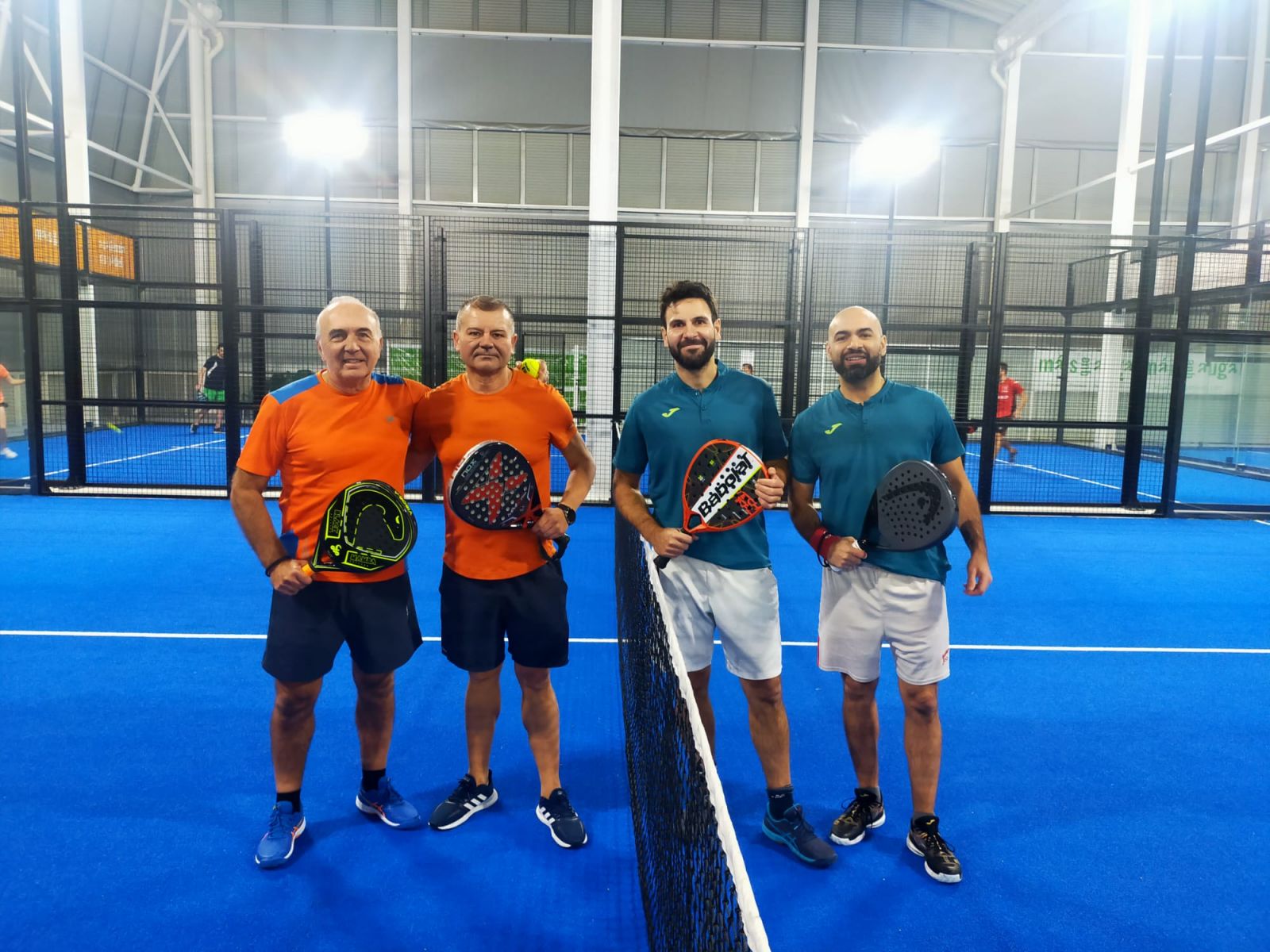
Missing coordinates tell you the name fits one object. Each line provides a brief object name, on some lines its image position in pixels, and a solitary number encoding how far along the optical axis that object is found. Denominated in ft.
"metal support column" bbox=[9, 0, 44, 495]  29.30
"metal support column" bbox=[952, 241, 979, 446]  30.99
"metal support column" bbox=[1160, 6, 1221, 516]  30.68
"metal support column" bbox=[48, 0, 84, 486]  29.43
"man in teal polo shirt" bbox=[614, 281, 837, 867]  9.52
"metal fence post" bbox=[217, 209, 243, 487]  29.32
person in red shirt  44.14
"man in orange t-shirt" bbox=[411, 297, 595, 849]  9.48
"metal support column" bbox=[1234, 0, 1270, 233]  54.49
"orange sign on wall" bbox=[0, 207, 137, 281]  38.63
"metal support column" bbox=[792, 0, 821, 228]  58.80
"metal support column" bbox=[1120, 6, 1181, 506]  31.07
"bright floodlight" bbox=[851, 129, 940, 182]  44.29
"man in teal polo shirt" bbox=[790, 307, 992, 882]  9.43
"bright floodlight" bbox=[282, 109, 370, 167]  45.34
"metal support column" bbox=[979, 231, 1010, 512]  30.89
